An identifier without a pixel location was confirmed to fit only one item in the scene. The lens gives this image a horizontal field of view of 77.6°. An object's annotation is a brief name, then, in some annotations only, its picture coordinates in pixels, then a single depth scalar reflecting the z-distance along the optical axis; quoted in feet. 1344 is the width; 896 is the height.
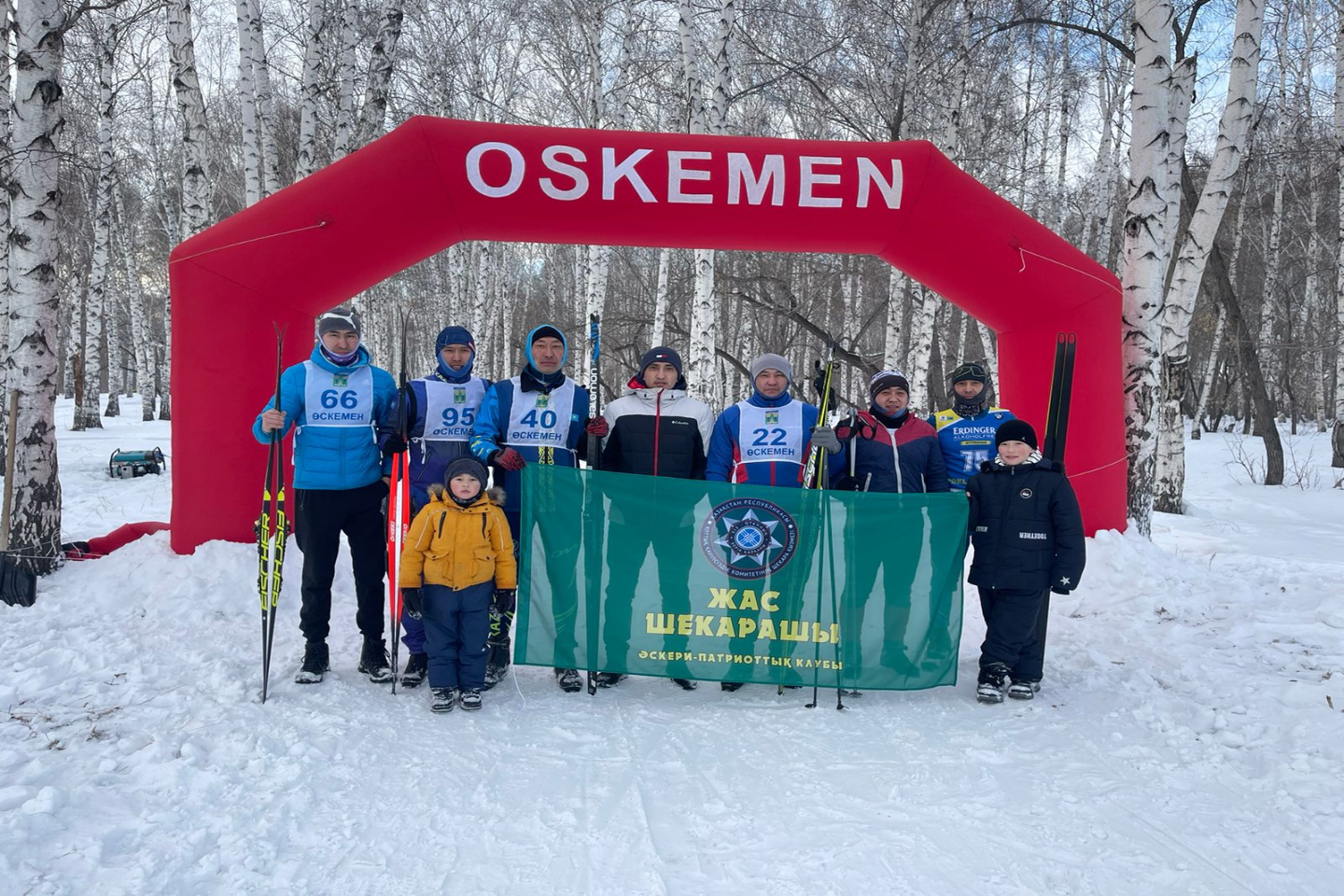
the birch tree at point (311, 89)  32.60
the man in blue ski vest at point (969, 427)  17.48
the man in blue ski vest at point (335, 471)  14.88
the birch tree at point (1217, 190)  27.07
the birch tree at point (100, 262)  47.85
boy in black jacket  14.80
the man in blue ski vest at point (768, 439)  16.24
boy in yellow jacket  13.97
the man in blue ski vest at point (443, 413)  16.38
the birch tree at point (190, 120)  30.04
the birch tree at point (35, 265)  18.33
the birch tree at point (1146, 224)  22.89
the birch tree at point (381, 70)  27.14
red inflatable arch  19.30
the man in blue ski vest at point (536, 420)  15.84
